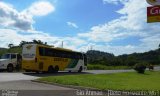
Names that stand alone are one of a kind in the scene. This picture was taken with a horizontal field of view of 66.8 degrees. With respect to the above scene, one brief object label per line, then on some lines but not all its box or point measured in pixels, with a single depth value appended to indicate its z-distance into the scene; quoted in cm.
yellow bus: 1296
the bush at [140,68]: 1755
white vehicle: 1448
